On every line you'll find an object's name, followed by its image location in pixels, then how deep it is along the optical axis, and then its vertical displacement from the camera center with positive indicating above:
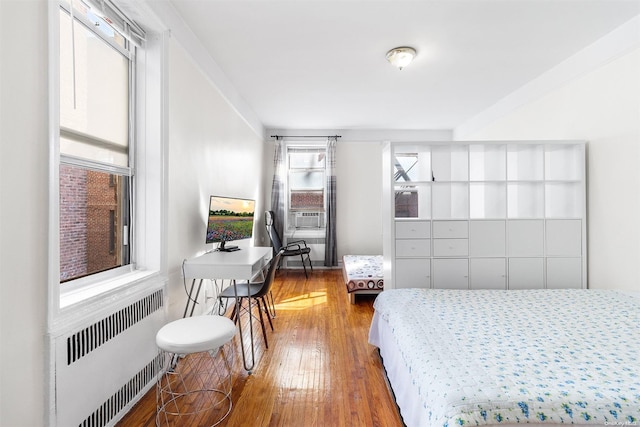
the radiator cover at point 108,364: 1.37 -0.81
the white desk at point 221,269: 2.34 -0.44
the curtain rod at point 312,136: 5.82 +1.52
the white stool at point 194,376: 1.66 -1.19
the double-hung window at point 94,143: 1.60 +0.43
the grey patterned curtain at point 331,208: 5.81 +0.10
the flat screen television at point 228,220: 2.84 -0.07
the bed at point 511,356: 1.13 -0.70
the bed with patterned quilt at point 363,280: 3.77 -0.83
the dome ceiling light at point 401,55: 2.80 +1.52
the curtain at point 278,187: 5.76 +0.52
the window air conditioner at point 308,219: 6.06 -0.11
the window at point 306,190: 6.04 +0.48
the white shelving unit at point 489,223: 2.85 -0.08
